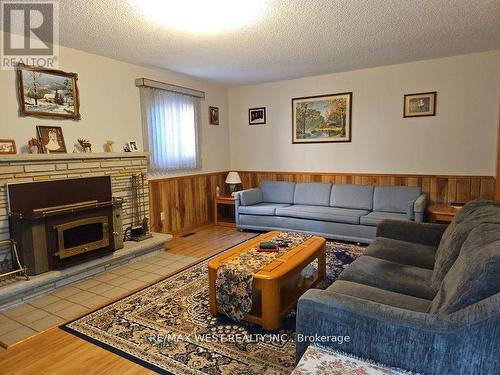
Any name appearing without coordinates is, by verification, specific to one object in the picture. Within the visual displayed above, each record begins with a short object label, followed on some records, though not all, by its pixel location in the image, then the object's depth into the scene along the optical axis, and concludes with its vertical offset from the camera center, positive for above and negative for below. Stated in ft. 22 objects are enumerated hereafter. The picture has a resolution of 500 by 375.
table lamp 18.16 -1.23
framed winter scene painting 9.98 +2.25
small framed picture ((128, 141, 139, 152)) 13.25 +0.57
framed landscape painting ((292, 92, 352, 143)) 15.98 +1.95
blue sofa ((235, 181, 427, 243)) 13.34 -2.40
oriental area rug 6.24 -3.92
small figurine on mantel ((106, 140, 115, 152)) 12.42 +0.55
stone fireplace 9.25 -0.38
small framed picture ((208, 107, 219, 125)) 17.93 +2.42
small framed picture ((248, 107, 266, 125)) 18.37 +2.40
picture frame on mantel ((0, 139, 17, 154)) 9.46 +0.48
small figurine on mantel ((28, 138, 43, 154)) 10.02 +0.49
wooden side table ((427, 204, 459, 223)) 12.26 -2.28
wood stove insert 9.19 -1.83
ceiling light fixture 8.05 +3.87
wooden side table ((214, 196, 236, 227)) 17.39 -3.09
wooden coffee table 7.20 -2.95
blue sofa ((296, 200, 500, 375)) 3.91 -2.27
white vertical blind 14.19 +1.43
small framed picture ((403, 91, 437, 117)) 13.99 +2.21
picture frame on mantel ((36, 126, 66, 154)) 10.38 +0.75
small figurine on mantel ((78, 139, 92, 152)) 11.49 +0.56
